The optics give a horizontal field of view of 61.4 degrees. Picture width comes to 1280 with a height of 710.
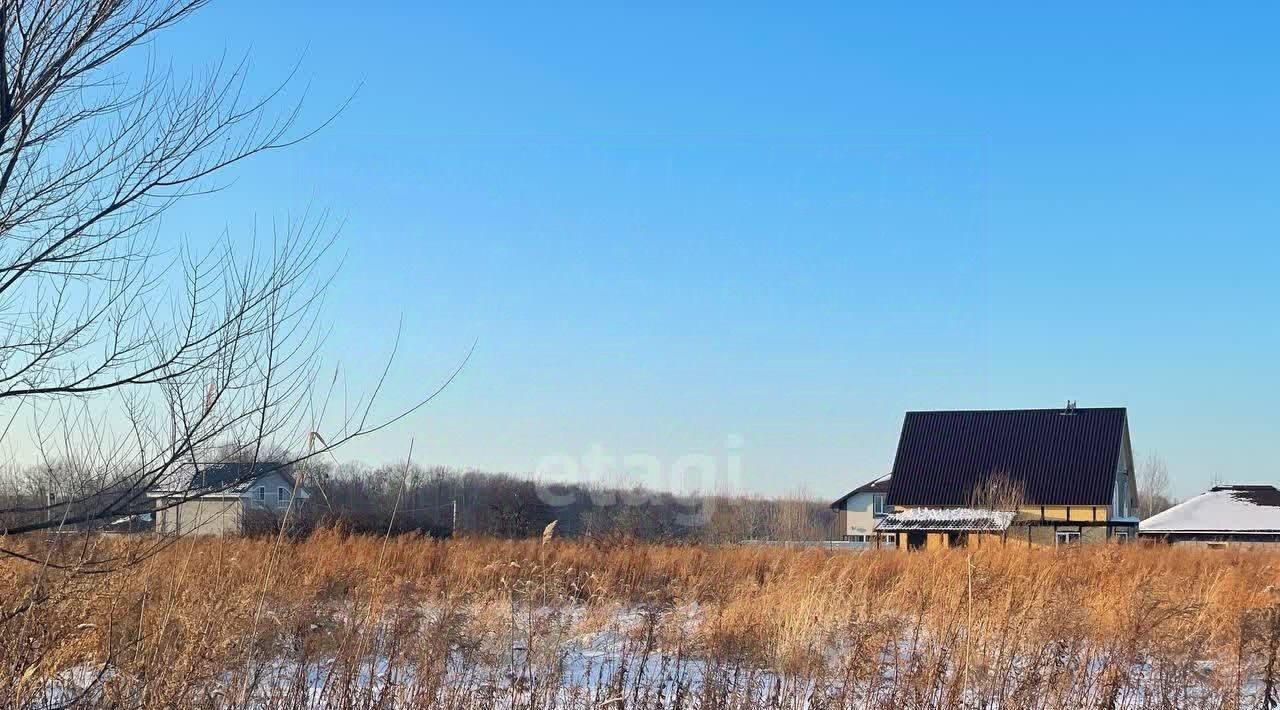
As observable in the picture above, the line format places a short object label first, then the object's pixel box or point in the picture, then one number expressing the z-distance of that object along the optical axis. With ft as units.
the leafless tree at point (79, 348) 13.29
